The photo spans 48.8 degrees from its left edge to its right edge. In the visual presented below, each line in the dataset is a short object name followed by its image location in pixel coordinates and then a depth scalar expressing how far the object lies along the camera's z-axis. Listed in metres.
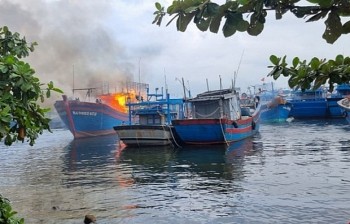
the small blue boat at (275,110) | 58.09
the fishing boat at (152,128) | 28.66
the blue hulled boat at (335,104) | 56.75
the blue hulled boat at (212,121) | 26.45
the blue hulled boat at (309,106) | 59.00
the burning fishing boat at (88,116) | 45.66
